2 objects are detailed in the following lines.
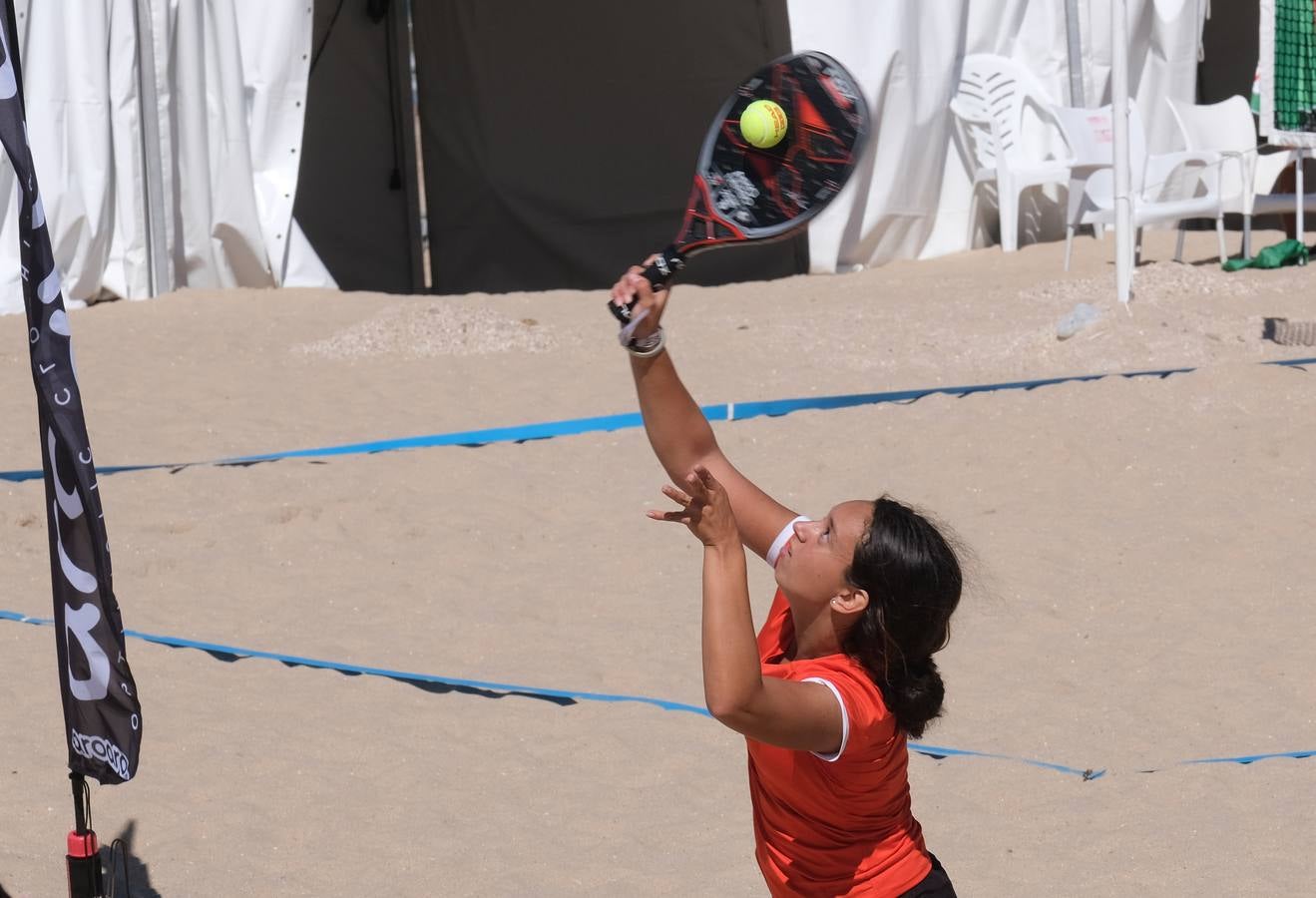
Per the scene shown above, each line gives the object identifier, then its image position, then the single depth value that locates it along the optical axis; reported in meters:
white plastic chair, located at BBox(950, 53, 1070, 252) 20.86
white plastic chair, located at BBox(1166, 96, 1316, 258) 18.61
